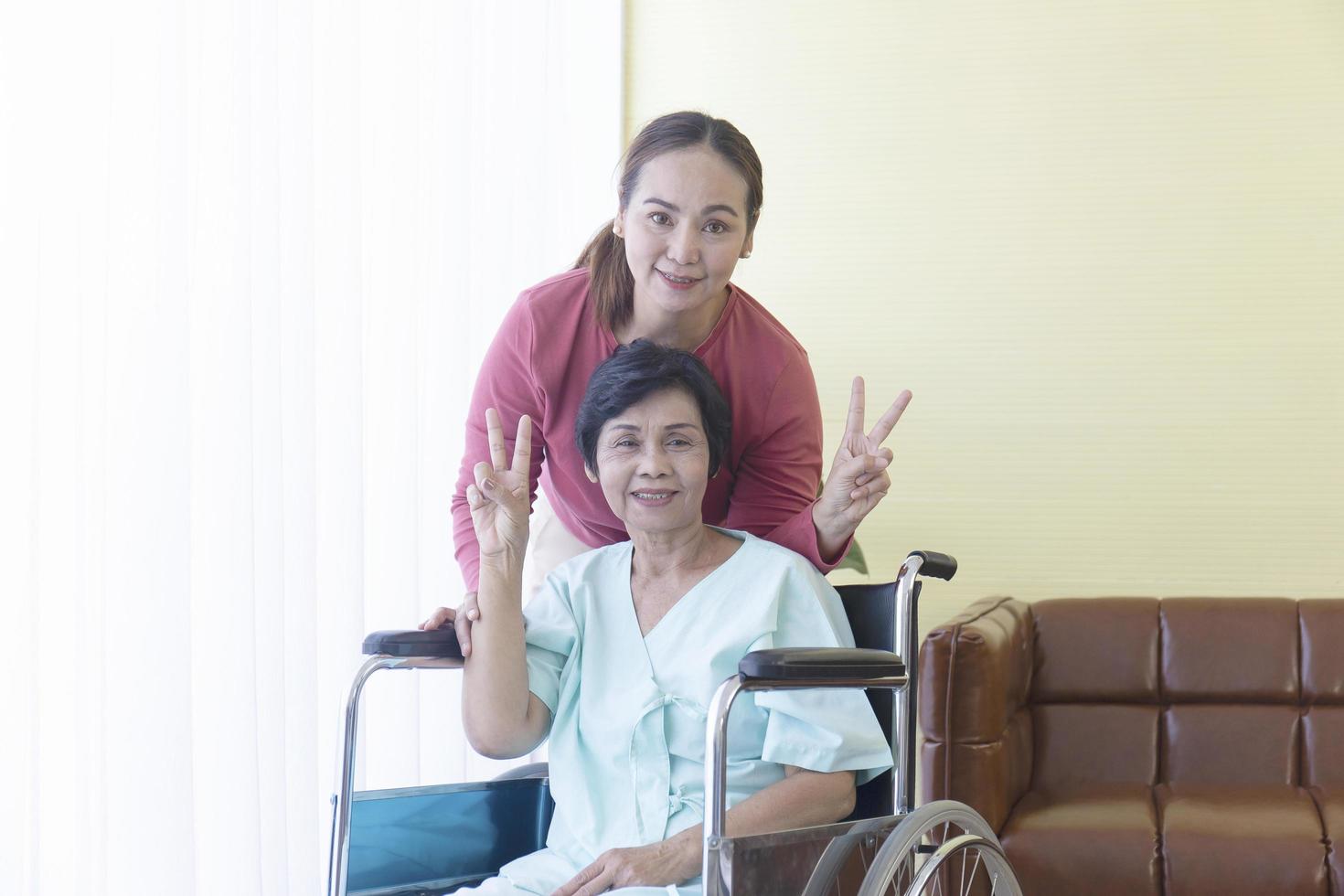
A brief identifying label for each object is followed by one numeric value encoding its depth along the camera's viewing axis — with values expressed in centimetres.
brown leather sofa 247
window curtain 149
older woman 140
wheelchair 118
